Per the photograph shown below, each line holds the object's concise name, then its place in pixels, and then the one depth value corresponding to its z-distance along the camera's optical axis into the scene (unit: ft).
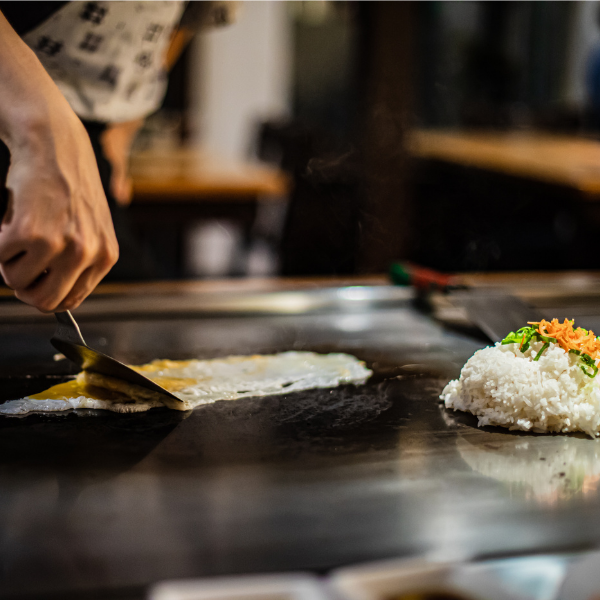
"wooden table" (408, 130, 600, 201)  9.09
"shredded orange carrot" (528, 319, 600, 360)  2.48
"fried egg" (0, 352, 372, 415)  2.48
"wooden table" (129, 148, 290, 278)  9.20
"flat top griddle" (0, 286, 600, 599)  1.59
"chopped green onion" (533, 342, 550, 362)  2.51
